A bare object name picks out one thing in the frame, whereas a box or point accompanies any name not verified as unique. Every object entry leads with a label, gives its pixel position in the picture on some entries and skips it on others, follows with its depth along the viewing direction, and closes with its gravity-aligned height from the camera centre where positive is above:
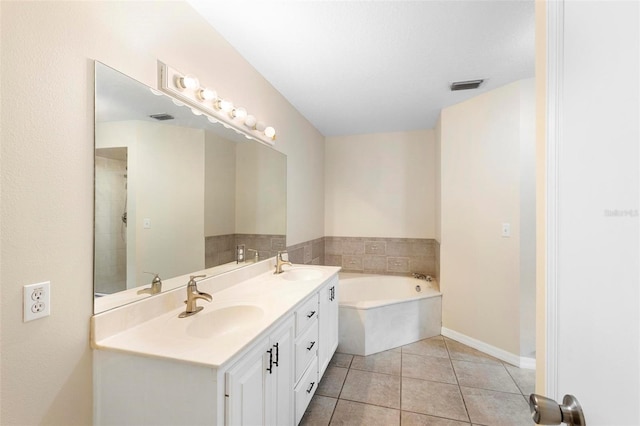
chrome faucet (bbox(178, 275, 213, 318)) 1.36 -0.41
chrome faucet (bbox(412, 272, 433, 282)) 3.42 -0.78
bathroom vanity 0.96 -0.56
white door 0.40 +0.01
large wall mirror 1.14 +0.12
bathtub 2.67 -1.07
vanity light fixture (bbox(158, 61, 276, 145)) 1.37 +0.65
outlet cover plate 0.88 -0.28
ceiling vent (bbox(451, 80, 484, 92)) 2.43 +1.16
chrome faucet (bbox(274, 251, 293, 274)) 2.31 -0.41
